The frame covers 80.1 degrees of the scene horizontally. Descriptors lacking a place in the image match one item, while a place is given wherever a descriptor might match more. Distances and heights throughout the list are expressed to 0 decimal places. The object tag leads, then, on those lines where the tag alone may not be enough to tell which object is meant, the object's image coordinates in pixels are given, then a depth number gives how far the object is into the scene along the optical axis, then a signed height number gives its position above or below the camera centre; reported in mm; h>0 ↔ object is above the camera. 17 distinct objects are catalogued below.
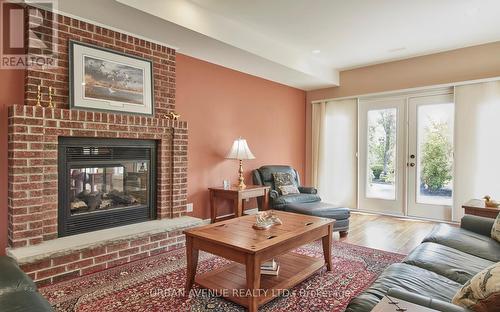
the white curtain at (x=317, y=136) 6035 +356
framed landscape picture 2941 +766
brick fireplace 2525 -174
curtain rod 4339 +1073
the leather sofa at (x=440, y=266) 1425 -719
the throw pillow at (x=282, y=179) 4712 -420
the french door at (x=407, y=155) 4809 -23
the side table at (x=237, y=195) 4051 -596
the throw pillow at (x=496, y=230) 2462 -639
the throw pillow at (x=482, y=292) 1151 -558
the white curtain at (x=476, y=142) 4277 +180
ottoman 3779 -757
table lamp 4359 +12
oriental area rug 2125 -1096
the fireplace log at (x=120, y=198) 3368 -528
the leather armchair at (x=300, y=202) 3822 -702
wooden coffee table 1981 -724
